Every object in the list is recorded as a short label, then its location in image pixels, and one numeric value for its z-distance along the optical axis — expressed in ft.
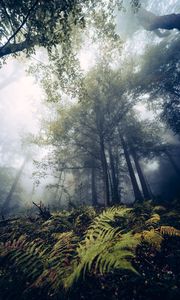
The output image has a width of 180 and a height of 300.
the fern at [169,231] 12.97
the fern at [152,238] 11.69
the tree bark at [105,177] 44.17
